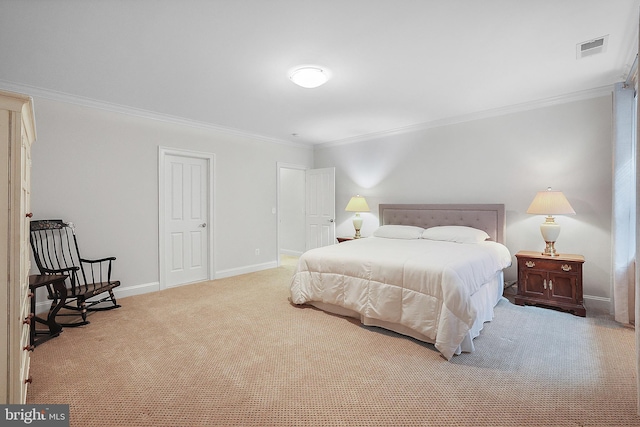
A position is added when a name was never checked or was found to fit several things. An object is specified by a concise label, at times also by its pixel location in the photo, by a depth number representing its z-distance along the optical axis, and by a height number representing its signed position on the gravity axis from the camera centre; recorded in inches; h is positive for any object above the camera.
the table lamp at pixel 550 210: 129.0 -0.1
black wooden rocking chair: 118.5 -24.2
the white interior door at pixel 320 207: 225.3 +1.3
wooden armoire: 56.5 -6.6
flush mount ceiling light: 109.6 +48.5
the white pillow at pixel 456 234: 148.8 -12.5
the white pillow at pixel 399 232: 167.7 -12.8
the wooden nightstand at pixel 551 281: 125.6 -30.5
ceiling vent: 94.8 +52.4
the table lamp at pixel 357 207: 207.0 +1.3
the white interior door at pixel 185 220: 172.1 -6.8
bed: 94.5 -25.3
